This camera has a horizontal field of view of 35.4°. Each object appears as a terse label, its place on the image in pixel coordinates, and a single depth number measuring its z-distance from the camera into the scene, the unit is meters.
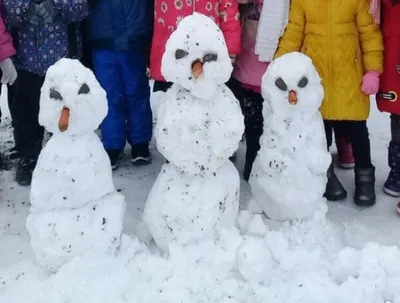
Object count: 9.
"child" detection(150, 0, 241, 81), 3.15
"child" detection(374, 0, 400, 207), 3.01
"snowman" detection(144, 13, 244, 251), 2.50
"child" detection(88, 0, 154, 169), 3.39
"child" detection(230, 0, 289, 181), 3.17
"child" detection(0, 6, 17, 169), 3.11
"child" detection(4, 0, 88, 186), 3.16
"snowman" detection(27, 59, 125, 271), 2.48
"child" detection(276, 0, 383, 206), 3.03
